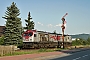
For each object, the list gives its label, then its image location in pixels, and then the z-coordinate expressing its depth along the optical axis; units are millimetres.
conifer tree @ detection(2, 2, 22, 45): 45312
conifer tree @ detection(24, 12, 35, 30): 70906
